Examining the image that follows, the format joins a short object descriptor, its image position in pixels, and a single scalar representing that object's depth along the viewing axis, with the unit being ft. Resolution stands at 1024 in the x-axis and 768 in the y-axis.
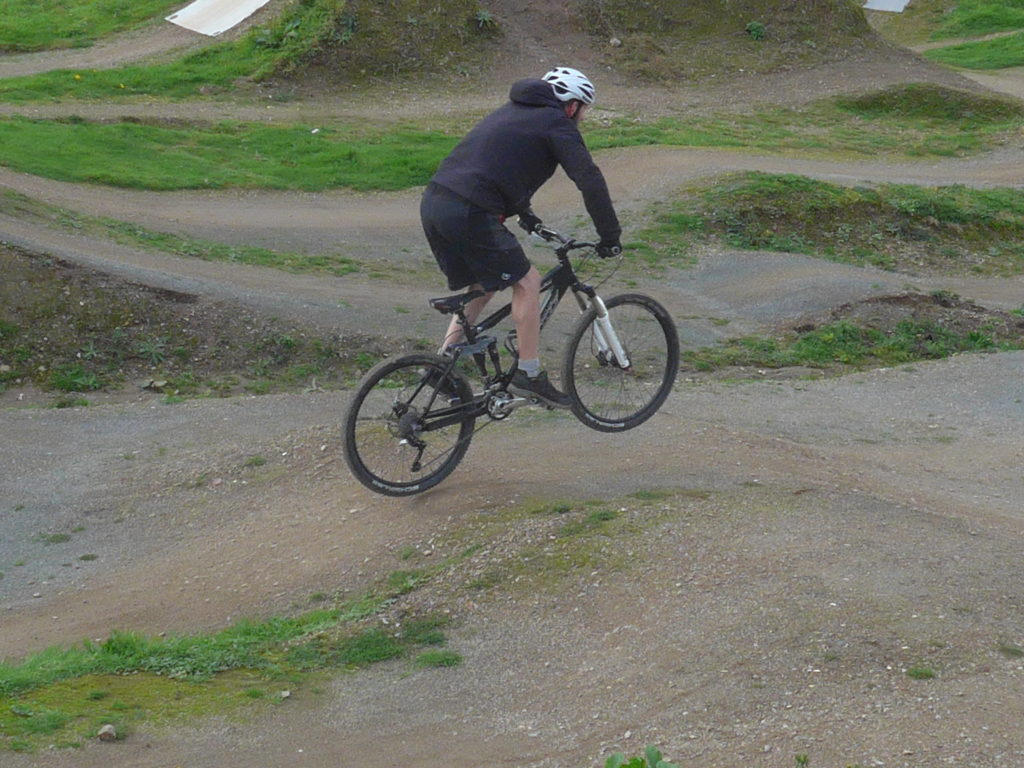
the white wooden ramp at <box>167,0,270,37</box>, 91.61
